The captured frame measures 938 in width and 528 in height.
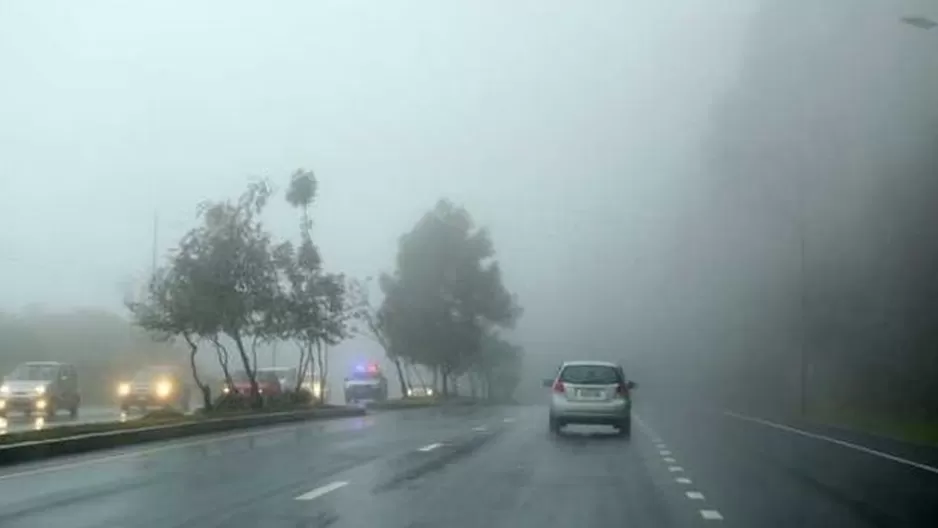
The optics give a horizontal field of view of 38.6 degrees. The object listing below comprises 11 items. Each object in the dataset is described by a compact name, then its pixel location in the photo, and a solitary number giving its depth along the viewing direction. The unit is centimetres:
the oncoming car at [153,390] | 4662
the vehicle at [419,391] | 8060
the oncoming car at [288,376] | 5758
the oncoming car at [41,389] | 4119
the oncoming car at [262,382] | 5016
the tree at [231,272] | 4059
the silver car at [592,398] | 3144
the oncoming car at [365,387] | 7412
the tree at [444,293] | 7838
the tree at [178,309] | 4025
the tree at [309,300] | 4380
